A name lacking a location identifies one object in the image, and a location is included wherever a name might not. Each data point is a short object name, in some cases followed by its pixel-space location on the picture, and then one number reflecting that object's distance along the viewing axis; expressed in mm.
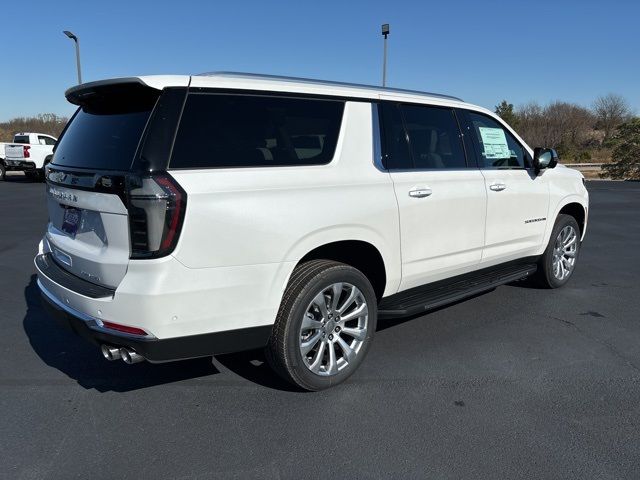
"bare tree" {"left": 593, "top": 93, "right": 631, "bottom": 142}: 52688
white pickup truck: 20109
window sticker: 4578
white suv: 2607
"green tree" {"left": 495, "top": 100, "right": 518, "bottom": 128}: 44938
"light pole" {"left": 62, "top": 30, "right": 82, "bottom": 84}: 21547
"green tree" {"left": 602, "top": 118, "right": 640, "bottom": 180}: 26719
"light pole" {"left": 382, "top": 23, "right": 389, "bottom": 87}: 19734
